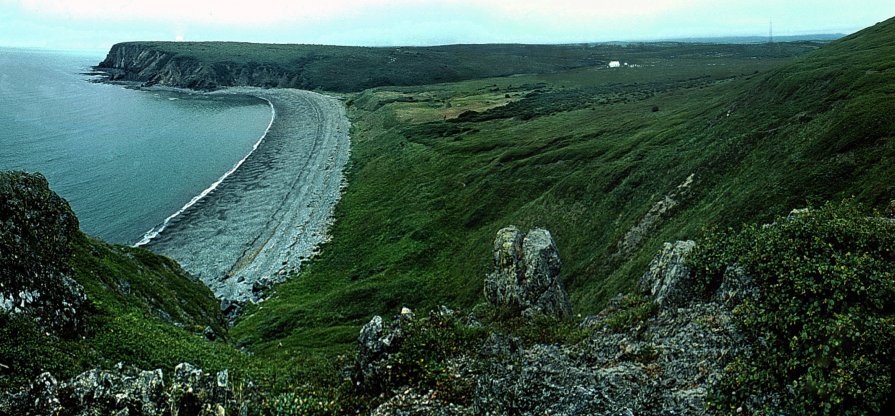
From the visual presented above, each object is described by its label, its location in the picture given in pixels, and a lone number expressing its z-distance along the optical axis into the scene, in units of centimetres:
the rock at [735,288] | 2170
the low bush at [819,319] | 1498
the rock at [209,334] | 3717
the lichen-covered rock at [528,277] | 3153
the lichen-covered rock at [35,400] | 1770
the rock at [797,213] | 2232
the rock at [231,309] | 5481
